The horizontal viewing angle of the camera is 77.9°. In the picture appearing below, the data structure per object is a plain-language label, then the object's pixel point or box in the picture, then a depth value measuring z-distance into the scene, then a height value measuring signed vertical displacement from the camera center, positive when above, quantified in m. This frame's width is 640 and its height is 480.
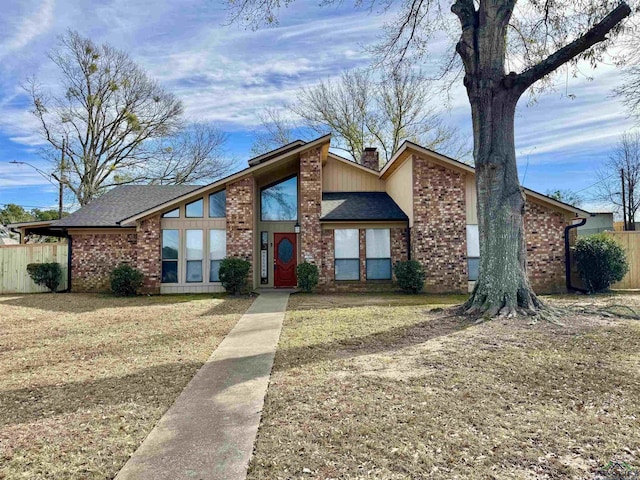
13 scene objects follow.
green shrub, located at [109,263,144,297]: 12.39 -0.64
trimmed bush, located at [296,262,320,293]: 12.80 -0.57
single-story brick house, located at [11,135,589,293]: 12.77 +0.87
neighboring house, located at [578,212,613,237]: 25.88 +2.08
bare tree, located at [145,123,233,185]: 26.91 +7.12
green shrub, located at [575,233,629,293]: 11.97 -0.22
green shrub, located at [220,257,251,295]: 12.38 -0.47
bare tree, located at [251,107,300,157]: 26.17 +8.57
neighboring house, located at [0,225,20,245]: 29.40 +1.88
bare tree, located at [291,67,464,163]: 23.70 +8.61
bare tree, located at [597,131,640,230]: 25.38 +5.12
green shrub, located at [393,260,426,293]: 12.38 -0.56
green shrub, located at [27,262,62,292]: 13.64 -0.44
